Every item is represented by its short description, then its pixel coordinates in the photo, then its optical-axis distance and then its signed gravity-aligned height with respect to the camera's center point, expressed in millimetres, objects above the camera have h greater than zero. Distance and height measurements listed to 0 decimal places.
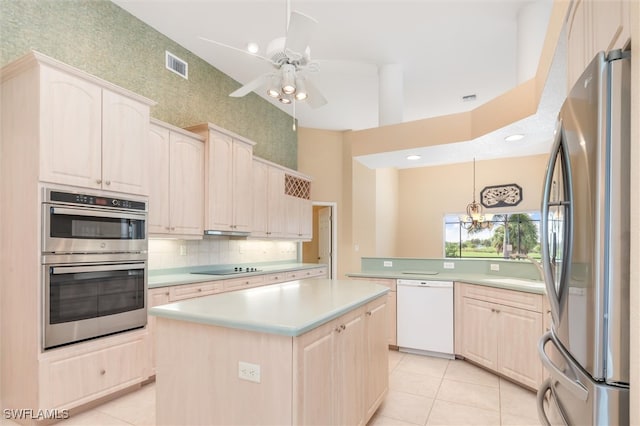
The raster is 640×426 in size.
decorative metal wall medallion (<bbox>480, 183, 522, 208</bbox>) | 7840 +436
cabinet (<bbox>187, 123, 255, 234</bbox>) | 3969 +405
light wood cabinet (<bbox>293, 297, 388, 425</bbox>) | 1543 -835
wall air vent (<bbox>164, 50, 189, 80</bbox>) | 3881 +1692
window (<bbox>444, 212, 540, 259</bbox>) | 7977 -544
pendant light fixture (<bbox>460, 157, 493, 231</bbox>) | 6515 -35
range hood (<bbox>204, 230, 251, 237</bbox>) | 3991 -241
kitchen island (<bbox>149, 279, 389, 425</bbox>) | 1511 -701
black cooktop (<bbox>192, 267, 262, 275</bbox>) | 4114 -721
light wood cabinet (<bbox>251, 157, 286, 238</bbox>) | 4875 +191
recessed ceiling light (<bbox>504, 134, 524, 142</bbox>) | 3412 +767
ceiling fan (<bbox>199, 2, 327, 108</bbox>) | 2093 +1034
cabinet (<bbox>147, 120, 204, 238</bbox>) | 3344 +322
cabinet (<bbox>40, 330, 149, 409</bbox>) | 2289 -1136
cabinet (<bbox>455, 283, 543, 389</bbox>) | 2979 -1087
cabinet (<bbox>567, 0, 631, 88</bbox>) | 941 +625
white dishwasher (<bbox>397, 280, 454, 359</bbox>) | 3764 -1137
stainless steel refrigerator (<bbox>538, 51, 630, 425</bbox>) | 912 -94
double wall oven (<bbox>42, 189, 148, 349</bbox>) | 2324 -386
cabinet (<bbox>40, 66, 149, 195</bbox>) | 2352 +581
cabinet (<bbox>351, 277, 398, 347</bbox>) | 4000 -1150
